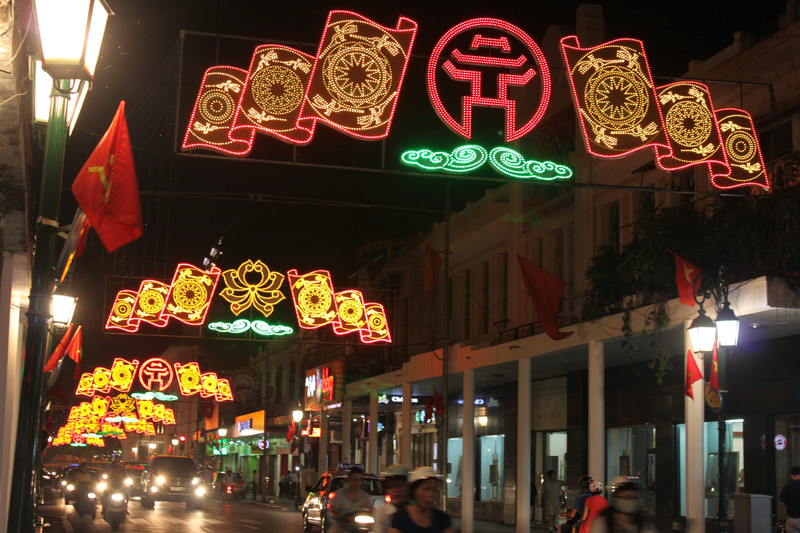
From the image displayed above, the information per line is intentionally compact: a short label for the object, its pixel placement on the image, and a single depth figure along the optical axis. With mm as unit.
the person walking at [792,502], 16562
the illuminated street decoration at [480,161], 15398
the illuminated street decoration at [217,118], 15422
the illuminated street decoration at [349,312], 32969
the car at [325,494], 25016
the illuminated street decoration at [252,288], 32094
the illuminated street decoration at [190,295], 31016
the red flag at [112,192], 9359
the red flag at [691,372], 18484
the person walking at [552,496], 26375
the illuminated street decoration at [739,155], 17188
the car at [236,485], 57219
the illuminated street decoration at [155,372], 44781
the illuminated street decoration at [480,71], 15977
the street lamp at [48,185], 7996
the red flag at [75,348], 28766
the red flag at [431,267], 33184
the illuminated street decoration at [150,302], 31094
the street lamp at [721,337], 15453
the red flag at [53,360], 20969
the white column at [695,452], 19094
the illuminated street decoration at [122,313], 31422
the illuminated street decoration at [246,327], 32156
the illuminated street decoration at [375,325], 33375
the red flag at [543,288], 23583
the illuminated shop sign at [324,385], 46875
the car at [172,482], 40250
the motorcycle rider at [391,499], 9461
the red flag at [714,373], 16297
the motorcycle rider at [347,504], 12578
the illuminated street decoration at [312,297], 32281
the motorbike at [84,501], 31656
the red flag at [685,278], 18109
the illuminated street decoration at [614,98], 16688
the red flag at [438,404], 32875
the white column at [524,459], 26344
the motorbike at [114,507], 28547
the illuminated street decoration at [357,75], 15859
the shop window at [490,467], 35625
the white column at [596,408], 22594
